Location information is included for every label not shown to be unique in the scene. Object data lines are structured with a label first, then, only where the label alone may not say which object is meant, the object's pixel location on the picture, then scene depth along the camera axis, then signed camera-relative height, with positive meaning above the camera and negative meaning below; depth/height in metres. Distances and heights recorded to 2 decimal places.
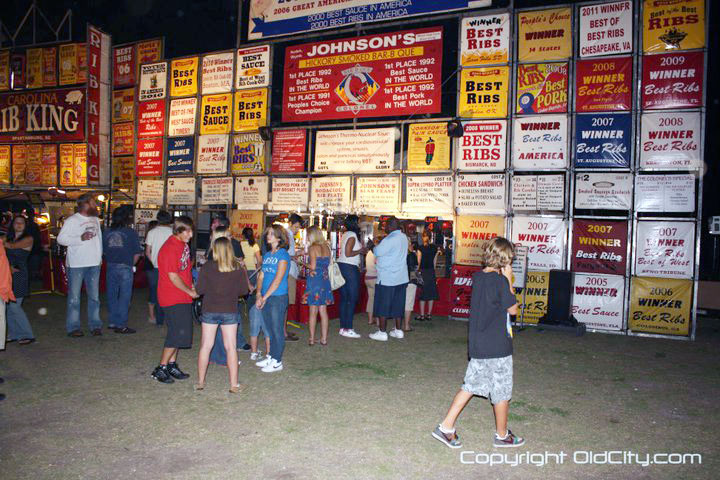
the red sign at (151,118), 15.75 +3.02
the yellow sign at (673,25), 9.75 +3.82
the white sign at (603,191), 10.32 +0.76
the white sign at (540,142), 10.76 +1.76
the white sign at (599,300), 10.24 -1.35
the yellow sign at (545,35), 10.76 +3.94
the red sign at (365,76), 12.16 +3.52
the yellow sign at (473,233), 11.22 -0.12
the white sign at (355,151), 12.53 +1.77
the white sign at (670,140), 9.78 +1.69
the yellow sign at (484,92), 11.23 +2.86
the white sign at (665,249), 9.85 -0.33
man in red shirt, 5.90 -0.79
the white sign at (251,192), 14.14 +0.81
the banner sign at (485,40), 11.25 +3.98
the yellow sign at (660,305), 9.80 -1.37
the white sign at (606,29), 10.30 +3.91
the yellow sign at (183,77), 15.11 +4.09
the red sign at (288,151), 13.64 +1.86
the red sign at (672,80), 9.77 +2.80
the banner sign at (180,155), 15.23 +1.90
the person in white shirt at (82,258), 8.29 -0.61
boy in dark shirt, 4.38 -0.84
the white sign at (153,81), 15.67 +4.11
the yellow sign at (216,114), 14.67 +2.98
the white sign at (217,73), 14.57 +4.08
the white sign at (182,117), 15.19 +2.98
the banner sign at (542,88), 10.78 +2.86
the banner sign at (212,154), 14.74 +1.88
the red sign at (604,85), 10.31 +2.83
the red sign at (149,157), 15.79 +1.87
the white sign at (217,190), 14.66 +0.87
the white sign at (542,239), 10.69 -0.21
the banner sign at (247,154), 14.20 +1.83
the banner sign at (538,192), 10.79 +0.74
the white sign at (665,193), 9.84 +0.71
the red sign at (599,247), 10.31 -0.32
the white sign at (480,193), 11.25 +0.73
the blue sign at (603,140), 10.31 +1.74
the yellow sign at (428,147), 11.90 +1.78
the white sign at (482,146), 11.24 +1.74
